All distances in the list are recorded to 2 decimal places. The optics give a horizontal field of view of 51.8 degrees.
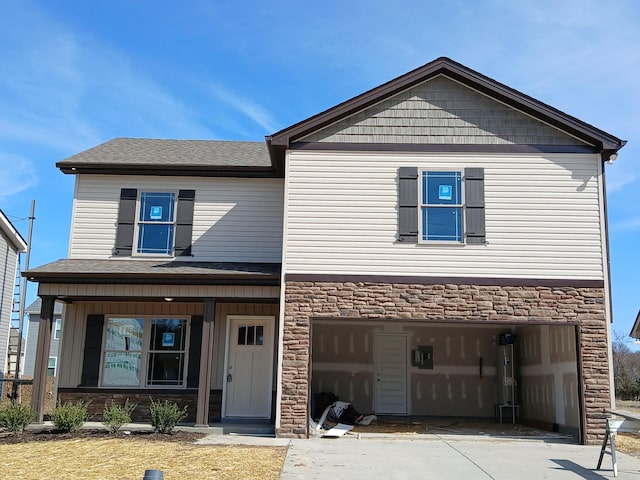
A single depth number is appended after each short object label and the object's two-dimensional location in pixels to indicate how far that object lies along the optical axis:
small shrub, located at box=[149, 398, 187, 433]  11.92
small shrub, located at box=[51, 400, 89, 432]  11.73
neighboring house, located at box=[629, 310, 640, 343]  24.72
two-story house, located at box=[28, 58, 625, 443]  12.56
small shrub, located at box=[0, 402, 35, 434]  11.70
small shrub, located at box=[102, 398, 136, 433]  11.85
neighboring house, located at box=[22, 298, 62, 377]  32.43
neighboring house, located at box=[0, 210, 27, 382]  21.09
